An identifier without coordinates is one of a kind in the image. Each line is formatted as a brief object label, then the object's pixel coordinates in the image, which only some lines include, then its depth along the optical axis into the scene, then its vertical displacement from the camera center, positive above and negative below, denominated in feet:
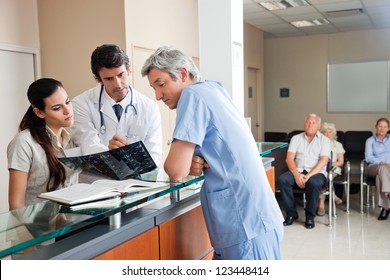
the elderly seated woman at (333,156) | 18.24 -2.54
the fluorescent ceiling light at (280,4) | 20.51 +4.80
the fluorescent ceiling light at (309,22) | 25.22 +4.70
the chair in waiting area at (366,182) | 18.26 -3.62
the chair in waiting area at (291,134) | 26.66 -2.09
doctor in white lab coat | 7.65 -0.21
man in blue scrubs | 5.17 -0.70
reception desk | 4.10 -1.42
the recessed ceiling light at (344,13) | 22.71 +4.70
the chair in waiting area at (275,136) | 28.17 -2.34
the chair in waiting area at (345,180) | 18.21 -3.55
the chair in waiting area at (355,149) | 24.64 -2.96
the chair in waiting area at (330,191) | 16.55 -3.65
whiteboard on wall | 27.84 +0.83
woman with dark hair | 6.16 -0.61
